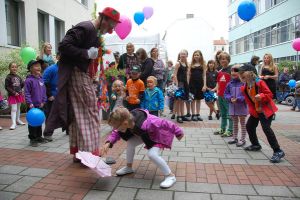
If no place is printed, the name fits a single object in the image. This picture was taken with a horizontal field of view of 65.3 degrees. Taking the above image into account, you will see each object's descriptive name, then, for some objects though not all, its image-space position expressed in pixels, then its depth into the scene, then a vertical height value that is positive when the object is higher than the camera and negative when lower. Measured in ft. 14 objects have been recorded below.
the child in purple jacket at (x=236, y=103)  13.57 -0.84
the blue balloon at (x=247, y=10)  26.78 +9.05
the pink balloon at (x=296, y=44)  34.18 +6.36
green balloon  21.10 +3.43
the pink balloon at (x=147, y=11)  31.04 +10.48
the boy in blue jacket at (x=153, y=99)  15.11 -0.58
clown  9.16 +0.07
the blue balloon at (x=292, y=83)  33.58 +0.67
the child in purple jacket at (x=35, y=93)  13.29 -0.06
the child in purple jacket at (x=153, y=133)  8.81 -1.66
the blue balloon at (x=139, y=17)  30.03 +9.37
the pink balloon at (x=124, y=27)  22.61 +6.11
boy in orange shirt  15.61 +0.01
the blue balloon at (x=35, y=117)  12.49 -1.33
